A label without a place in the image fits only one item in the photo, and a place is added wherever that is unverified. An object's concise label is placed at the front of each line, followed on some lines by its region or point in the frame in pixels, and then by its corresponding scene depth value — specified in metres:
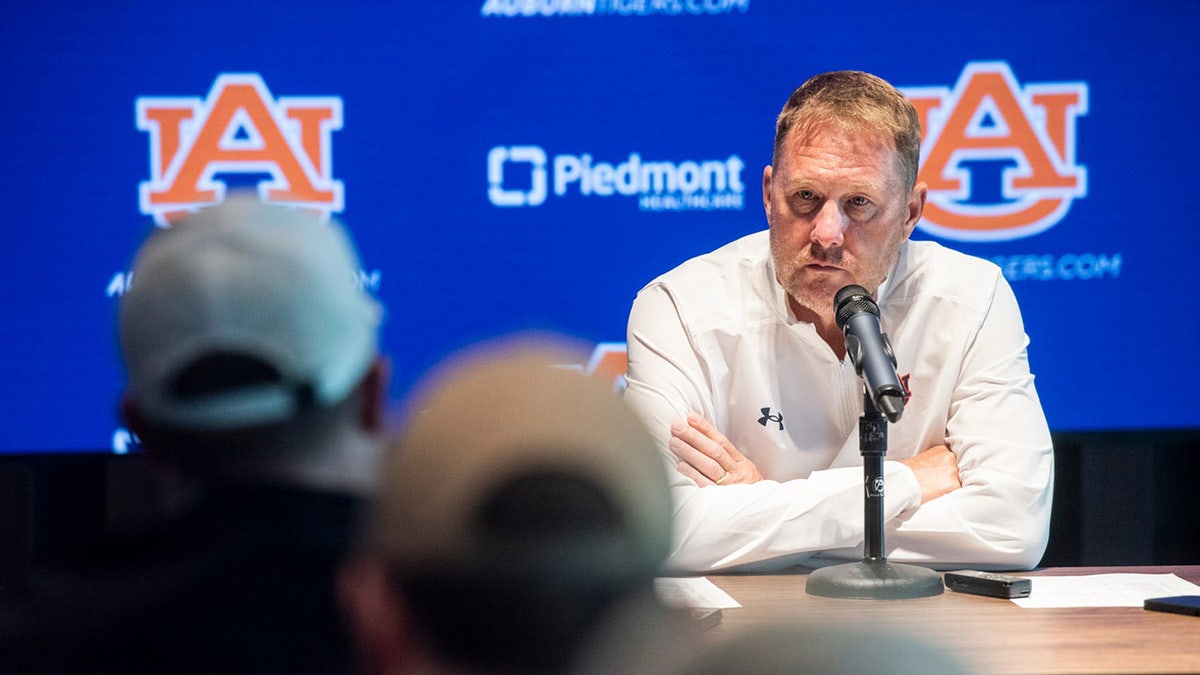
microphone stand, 4.22
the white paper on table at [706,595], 4.09
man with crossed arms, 4.85
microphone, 3.95
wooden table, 3.45
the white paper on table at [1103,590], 4.25
